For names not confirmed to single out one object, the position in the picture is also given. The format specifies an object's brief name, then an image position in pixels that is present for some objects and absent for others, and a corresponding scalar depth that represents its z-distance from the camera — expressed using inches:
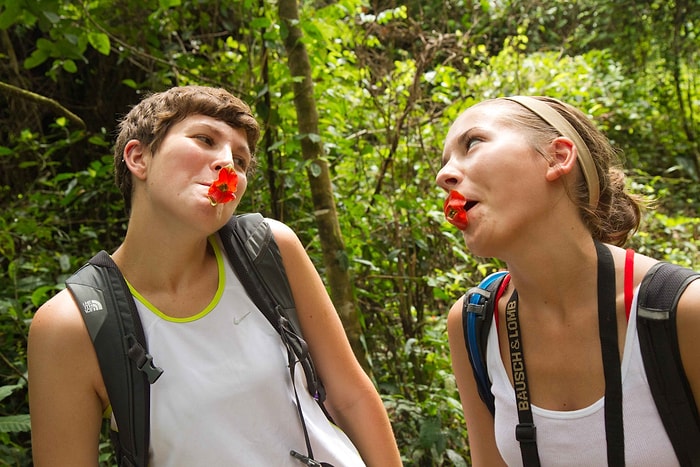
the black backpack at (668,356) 59.2
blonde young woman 64.2
